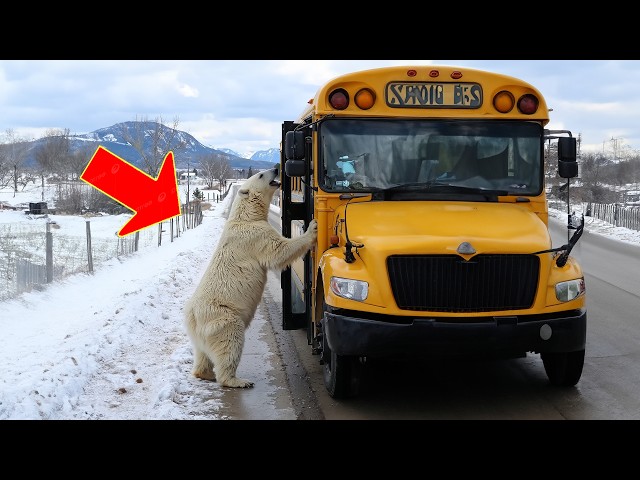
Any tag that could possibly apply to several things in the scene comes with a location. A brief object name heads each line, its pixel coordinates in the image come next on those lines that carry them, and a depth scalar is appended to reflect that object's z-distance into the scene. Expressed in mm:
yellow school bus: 5164
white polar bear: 6199
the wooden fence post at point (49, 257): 12273
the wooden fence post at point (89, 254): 14078
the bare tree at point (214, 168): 119125
